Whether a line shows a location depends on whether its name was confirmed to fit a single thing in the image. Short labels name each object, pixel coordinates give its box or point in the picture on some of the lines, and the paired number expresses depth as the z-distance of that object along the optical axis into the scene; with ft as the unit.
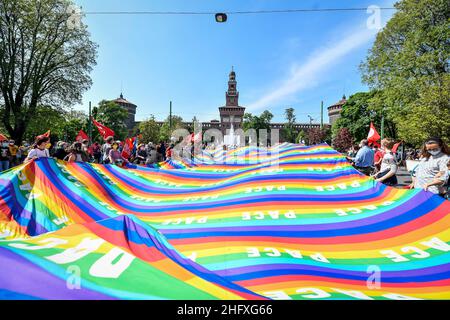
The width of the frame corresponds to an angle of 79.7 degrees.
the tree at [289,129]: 329.19
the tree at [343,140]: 148.57
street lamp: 32.60
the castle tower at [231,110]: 372.58
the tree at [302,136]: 259.78
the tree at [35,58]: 69.05
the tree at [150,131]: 191.31
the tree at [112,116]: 223.51
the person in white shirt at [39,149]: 21.65
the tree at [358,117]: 153.69
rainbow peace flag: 5.19
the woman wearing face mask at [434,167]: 15.20
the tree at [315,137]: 172.55
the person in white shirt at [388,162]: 21.62
